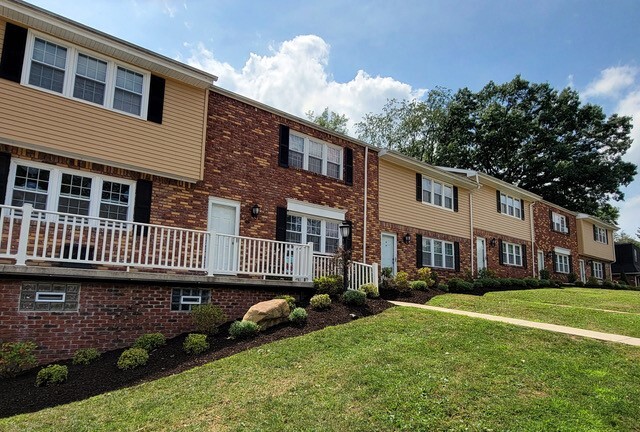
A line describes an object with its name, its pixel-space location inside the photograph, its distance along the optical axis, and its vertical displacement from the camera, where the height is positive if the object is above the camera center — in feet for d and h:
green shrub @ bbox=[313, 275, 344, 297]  36.83 -0.92
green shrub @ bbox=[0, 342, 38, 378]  22.81 -4.74
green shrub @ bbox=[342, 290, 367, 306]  35.70 -1.82
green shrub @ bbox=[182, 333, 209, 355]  26.12 -4.34
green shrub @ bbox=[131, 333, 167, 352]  26.45 -4.29
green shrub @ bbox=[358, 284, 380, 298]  40.06 -1.28
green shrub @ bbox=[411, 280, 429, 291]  50.39 -1.01
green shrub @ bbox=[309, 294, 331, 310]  33.60 -2.08
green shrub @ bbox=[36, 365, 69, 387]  22.27 -5.45
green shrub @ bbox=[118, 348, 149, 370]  24.11 -4.89
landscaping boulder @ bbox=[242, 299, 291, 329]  29.48 -2.68
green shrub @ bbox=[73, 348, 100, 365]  24.67 -4.88
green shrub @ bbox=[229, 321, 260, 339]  28.02 -3.62
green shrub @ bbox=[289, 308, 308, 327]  30.42 -2.96
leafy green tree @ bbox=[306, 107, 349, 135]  119.15 +42.26
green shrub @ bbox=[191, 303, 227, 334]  28.53 -3.00
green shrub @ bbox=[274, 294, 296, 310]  32.50 -1.94
